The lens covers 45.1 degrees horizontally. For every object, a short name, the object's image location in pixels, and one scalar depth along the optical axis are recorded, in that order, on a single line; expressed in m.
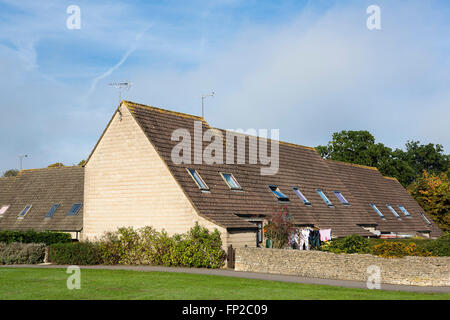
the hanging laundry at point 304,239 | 33.59
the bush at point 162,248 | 27.92
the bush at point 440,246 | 23.73
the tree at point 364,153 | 79.38
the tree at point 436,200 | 59.56
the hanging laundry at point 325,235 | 35.72
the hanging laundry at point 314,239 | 34.97
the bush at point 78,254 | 30.22
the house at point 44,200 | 40.31
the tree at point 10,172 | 109.06
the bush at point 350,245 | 25.88
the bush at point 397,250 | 23.80
